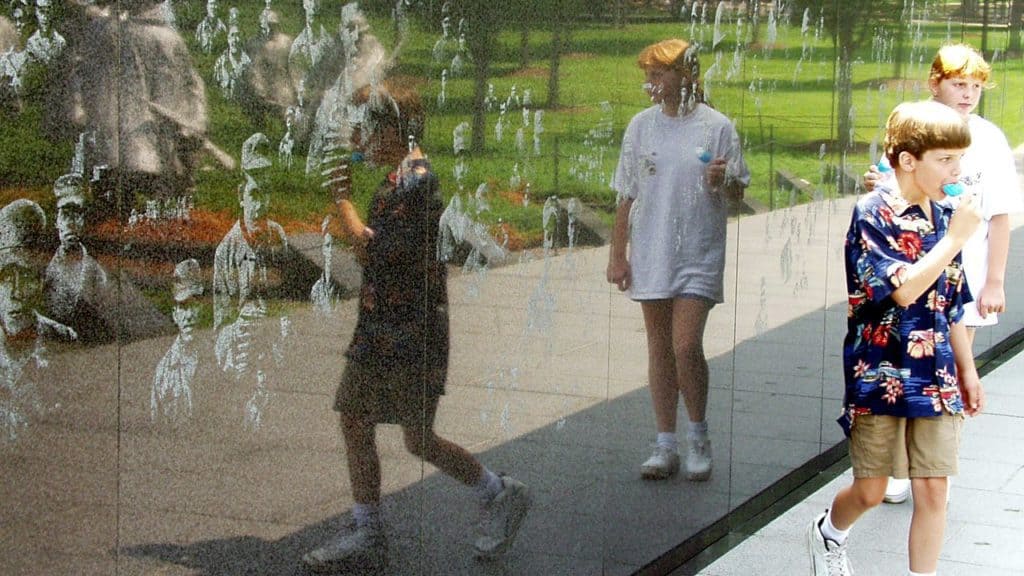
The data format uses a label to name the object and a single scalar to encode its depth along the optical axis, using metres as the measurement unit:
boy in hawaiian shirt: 4.65
